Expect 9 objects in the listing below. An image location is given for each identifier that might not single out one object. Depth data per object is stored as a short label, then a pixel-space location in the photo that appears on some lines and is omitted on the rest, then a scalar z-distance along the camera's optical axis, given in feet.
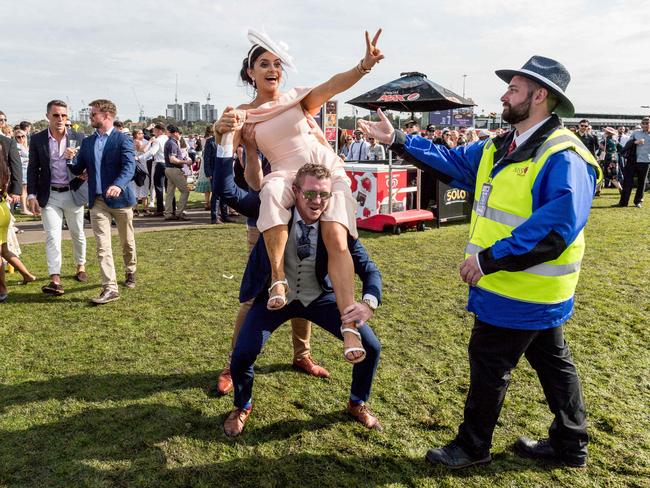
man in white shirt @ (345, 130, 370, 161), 47.67
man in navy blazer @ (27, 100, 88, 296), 19.07
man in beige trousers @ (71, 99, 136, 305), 18.30
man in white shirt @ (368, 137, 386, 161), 48.16
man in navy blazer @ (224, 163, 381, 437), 10.00
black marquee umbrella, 36.06
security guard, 7.69
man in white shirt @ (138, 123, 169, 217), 38.78
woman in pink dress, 9.53
